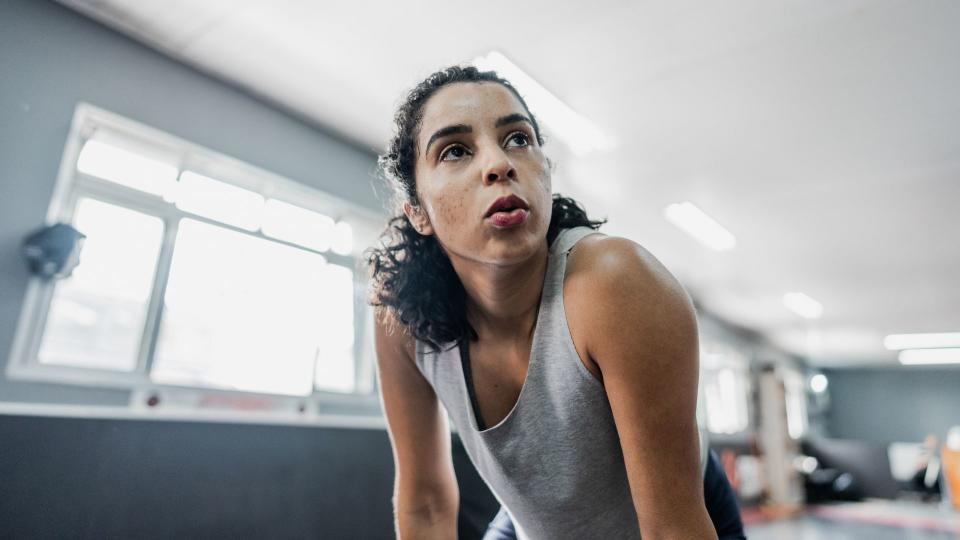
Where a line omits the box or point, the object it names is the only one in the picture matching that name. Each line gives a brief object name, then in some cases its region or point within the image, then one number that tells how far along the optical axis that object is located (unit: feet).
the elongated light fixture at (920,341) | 32.22
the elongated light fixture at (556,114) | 10.45
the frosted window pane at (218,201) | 11.08
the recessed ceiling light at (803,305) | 25.99
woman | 2.37
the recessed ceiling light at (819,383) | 44.98
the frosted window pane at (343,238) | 13.87
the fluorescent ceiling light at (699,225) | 17.10
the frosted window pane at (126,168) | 9.82
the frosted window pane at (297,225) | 12.60
